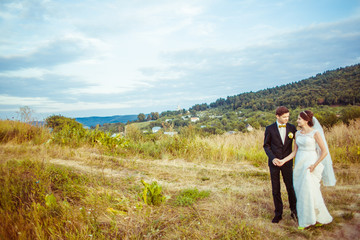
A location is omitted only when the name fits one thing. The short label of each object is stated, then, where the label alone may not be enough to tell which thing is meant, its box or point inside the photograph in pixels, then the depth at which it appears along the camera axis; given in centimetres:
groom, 333
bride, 299
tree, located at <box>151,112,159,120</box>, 4722
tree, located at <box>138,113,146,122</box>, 5047
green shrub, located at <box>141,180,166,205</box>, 389
